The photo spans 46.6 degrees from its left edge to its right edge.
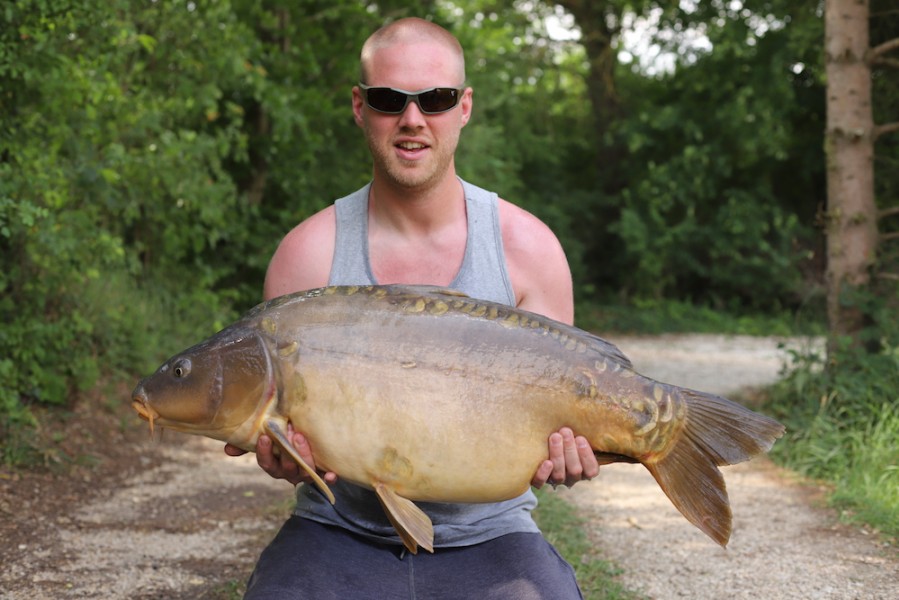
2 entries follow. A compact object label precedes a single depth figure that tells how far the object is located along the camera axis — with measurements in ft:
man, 8.84
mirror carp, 7.98
